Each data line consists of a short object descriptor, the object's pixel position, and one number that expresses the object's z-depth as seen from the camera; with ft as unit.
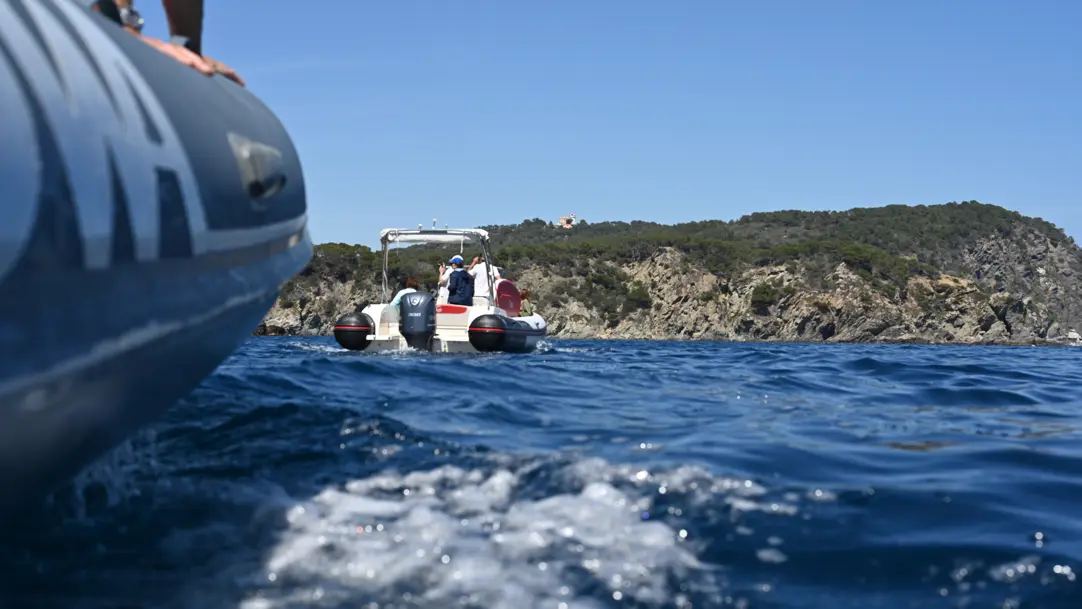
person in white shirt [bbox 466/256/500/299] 47.52
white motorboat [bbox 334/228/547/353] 40.42
